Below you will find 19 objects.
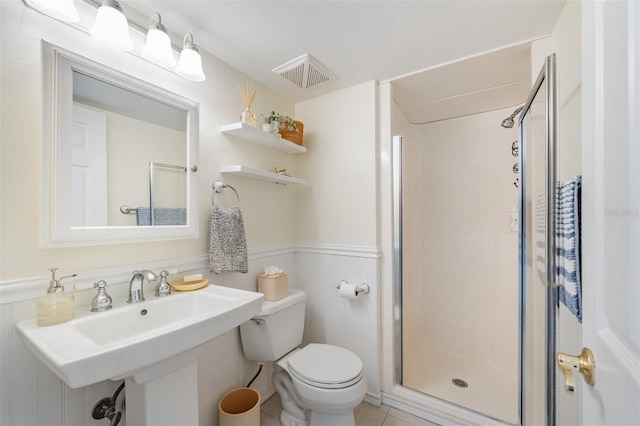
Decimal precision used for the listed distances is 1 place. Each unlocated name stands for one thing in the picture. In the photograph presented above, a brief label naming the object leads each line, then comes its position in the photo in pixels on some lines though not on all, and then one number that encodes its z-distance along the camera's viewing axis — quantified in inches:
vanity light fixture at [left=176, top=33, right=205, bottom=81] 49.6
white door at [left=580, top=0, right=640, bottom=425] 14.5
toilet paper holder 72.2
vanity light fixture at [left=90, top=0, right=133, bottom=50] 39.3
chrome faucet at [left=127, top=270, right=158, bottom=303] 43.1
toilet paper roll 71.2
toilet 53.7
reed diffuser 62.8
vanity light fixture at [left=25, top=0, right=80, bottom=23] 34.8
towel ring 59.9
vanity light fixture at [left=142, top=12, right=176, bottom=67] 45.1
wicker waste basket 55.1
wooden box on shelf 74.9
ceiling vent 63.2
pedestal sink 26.6
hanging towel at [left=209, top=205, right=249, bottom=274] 56.5
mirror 37.3
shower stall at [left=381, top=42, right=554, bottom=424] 72.7
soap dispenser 33.7
